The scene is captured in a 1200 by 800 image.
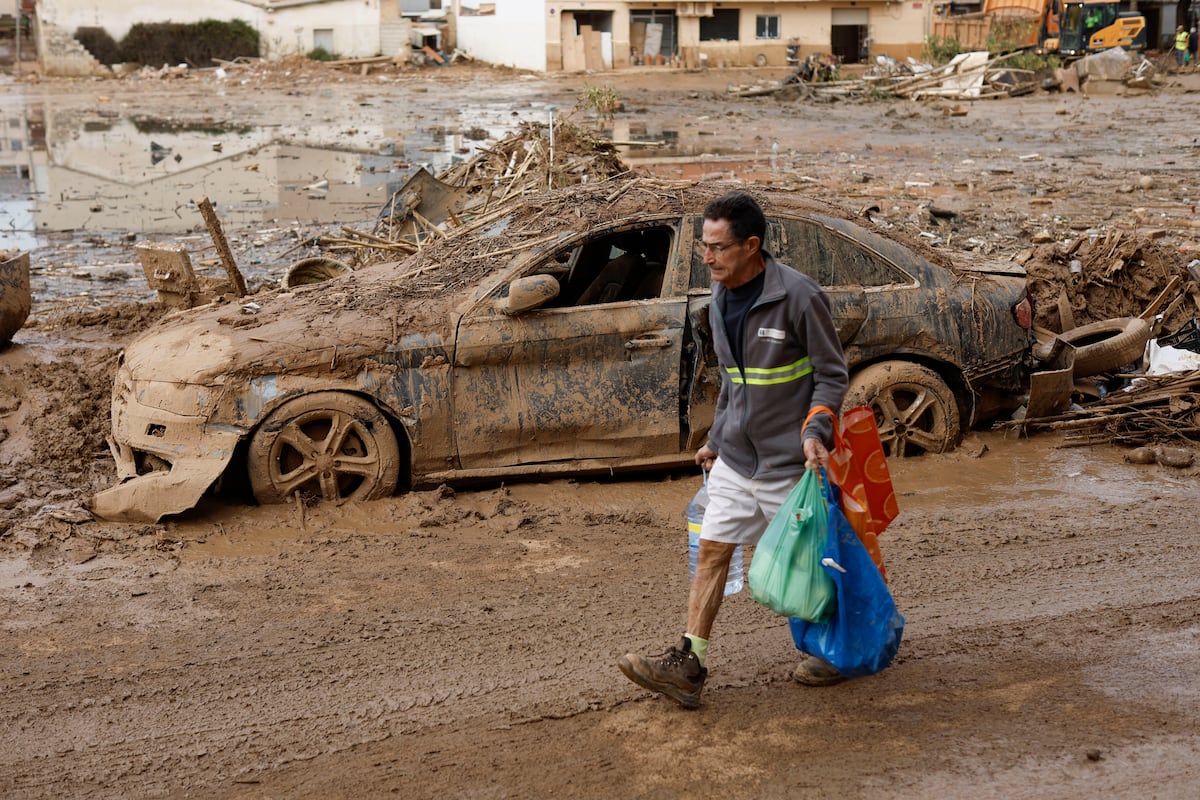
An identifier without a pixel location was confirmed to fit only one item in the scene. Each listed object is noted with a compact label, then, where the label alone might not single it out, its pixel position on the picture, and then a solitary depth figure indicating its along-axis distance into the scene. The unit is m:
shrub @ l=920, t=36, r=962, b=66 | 41.03
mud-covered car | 6.35
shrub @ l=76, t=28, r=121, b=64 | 44.94
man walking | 4.16
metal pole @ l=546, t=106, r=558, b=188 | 10.65
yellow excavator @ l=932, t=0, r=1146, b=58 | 37.91
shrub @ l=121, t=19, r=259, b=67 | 45.94
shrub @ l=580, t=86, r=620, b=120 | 28.42
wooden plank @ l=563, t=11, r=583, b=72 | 43.72
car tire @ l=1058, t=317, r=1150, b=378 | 8.26
